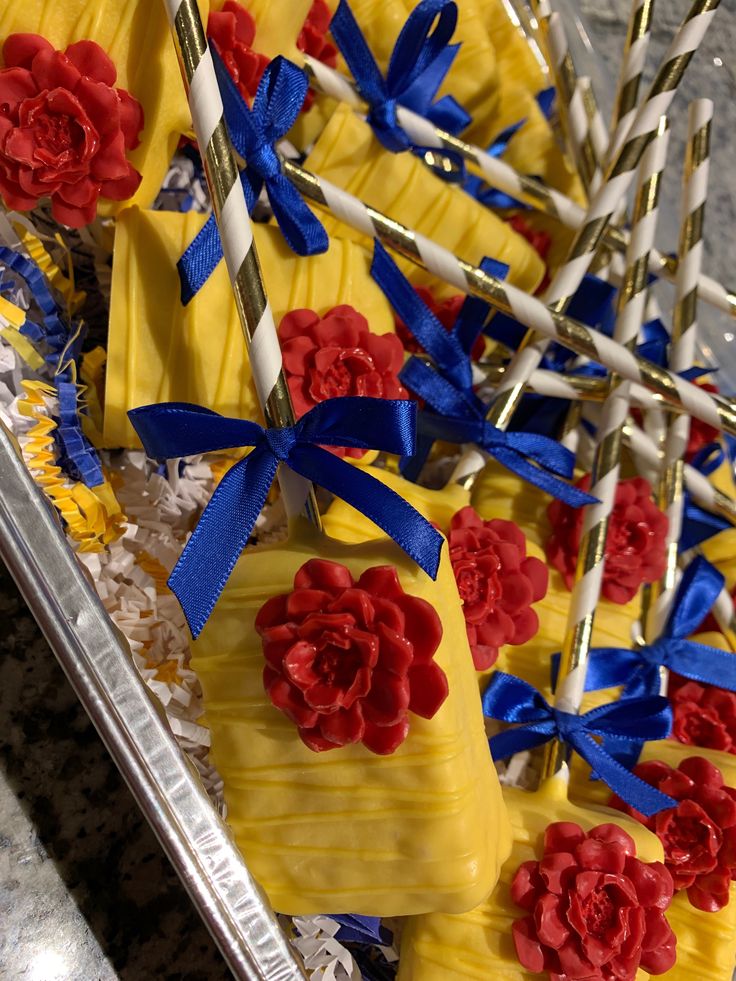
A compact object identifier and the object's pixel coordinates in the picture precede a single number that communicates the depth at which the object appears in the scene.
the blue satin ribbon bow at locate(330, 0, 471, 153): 0.28
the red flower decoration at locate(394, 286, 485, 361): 0.30
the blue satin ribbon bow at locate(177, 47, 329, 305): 0.24
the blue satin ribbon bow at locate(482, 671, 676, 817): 0.26
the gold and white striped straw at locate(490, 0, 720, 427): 0.29
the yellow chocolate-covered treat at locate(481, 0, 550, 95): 0.35
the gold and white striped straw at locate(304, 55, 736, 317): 0.31
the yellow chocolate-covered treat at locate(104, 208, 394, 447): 0.24
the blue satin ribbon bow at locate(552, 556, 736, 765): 0.28
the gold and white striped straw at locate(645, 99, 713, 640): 0.31
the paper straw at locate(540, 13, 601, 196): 0.32
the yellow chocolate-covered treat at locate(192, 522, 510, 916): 0.22
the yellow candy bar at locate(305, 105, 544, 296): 0.28
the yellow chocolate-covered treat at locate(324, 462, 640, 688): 0.26
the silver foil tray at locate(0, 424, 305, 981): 0.22
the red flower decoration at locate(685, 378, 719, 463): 0.33
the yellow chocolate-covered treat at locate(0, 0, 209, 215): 0.23
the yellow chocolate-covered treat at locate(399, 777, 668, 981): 0.23
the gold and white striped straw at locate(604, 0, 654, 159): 0.30
